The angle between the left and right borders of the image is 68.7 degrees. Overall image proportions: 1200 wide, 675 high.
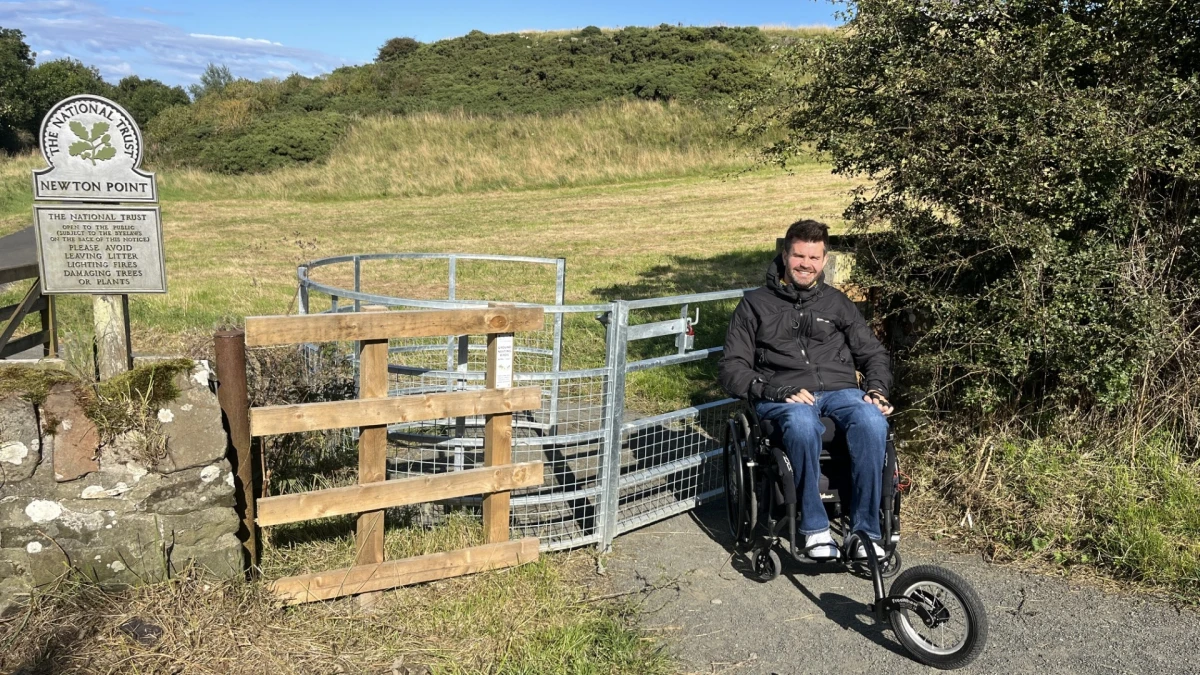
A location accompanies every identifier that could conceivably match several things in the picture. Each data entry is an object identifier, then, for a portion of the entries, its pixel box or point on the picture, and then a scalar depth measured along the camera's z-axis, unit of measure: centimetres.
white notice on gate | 403
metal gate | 447
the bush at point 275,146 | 2962
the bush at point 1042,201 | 457
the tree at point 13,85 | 4334
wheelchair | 356
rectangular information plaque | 342
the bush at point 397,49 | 5459
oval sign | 334
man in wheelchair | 403
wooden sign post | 337
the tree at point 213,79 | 5462
